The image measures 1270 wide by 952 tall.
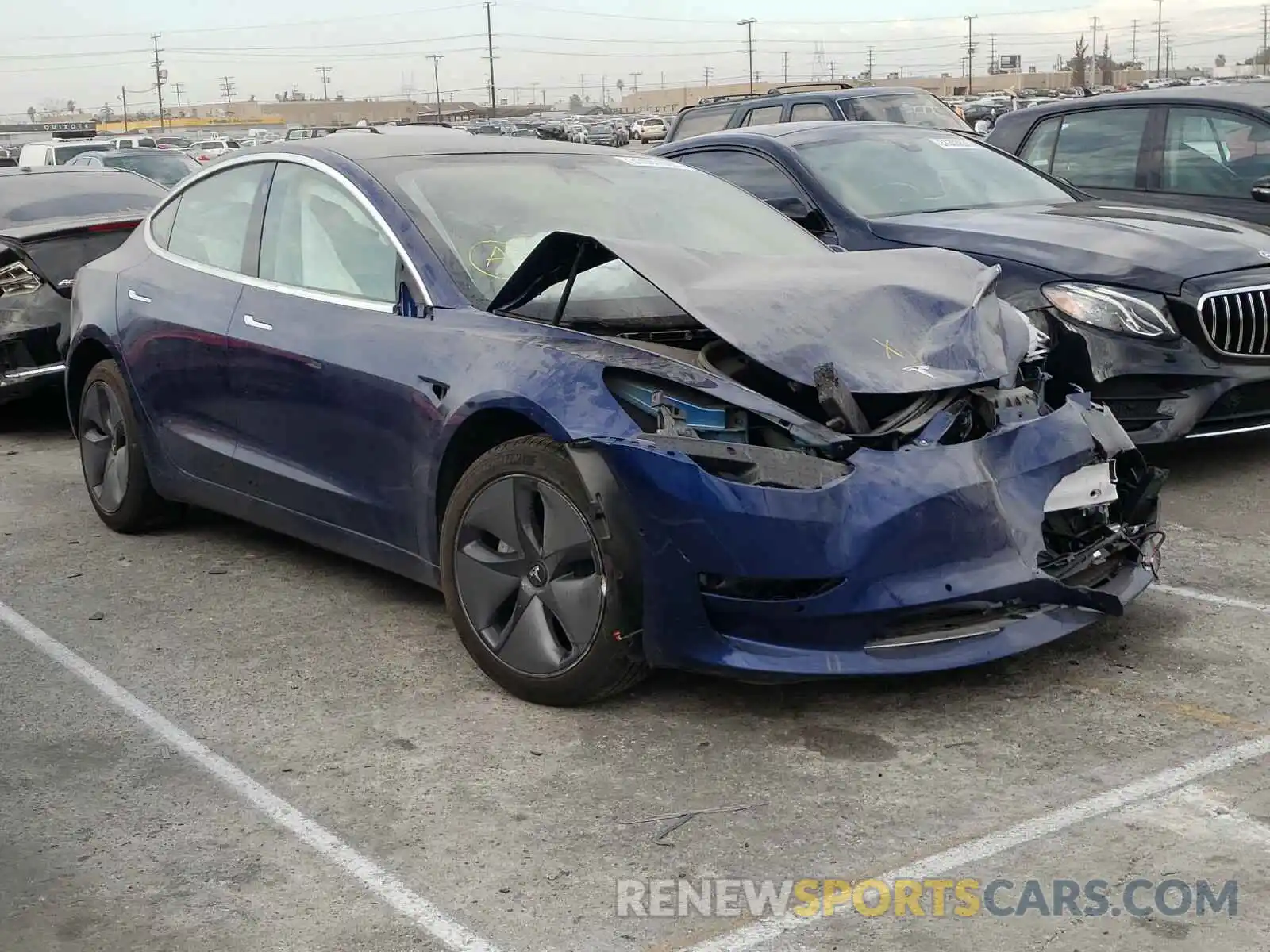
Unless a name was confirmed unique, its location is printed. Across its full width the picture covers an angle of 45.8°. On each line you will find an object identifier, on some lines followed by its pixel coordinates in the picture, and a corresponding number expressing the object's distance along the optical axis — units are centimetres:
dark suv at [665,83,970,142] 1155
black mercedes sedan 625
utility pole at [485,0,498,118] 11275
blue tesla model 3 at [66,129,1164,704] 379
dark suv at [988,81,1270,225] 818
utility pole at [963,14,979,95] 10594
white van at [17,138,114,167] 2973
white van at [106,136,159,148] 3703
